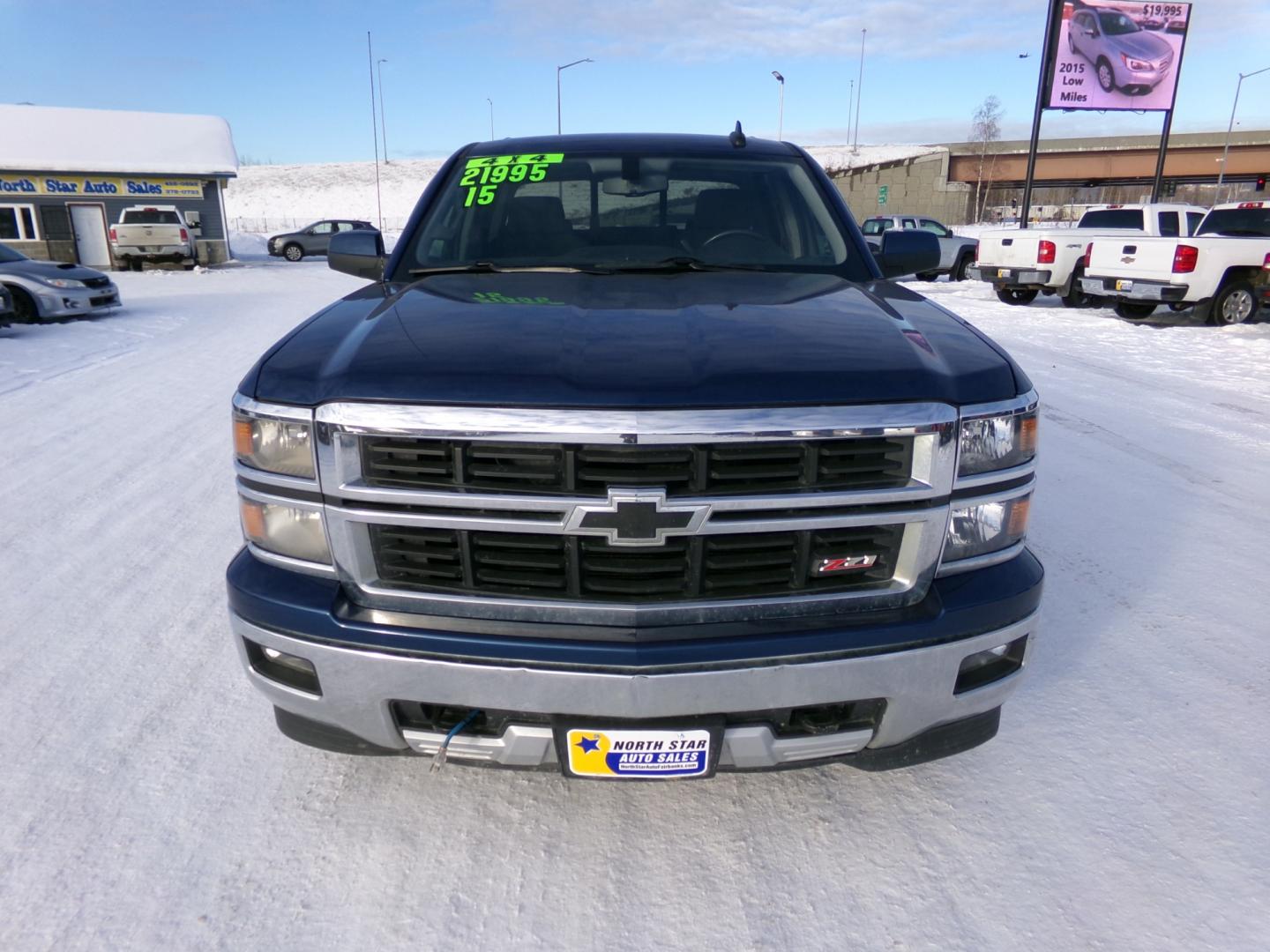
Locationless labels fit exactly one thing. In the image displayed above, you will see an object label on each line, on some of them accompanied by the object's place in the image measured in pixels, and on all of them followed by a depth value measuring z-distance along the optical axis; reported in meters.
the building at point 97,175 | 27.17
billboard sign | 20.36
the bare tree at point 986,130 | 65.26
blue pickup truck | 1.86
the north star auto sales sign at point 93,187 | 27.02
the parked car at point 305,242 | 31.78
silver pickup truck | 21.91
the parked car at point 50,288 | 12.04
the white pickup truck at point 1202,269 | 11.99
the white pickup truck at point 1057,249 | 14.75
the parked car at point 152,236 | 24.64
